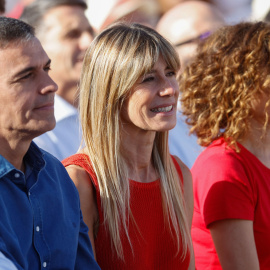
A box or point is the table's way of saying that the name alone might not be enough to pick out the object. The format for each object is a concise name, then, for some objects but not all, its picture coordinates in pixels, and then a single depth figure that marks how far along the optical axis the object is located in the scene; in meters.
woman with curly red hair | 5.32
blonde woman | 4.63
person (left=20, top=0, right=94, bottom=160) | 7.50
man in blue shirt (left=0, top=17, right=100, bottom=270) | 3.67
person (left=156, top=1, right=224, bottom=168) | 8.80
